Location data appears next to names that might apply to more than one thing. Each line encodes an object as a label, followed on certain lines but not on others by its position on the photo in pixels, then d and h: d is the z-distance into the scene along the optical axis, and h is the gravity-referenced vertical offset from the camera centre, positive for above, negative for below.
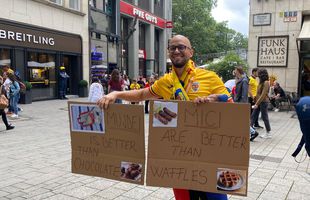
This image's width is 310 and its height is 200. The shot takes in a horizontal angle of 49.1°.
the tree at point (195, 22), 54.44 +9.52
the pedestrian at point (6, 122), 9.48 -1.19
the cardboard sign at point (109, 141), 2.98 -0.56
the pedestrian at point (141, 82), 17.36 -0.12
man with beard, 2.85 -0.01
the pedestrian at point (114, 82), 10.14 -0.06
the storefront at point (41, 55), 16.14 +1.35
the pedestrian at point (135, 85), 15.76 -0.25
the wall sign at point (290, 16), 15.61 +3.00
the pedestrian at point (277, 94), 14.48 -0.60
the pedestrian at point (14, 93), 11.95 -0.48
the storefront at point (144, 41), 31.75 +4.15
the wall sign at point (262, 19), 16.06 +2.93
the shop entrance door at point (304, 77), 15.84 +0.19
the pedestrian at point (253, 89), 10.54 -0.26
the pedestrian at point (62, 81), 19.96 -0.07
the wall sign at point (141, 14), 29.84 +6.45
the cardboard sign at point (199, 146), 2.63 -0.53
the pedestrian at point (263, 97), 8.86 -0.42
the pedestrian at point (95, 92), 7.85 -0.28
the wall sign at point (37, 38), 15.81 +2.22
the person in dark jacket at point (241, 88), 8.41 -0.18
